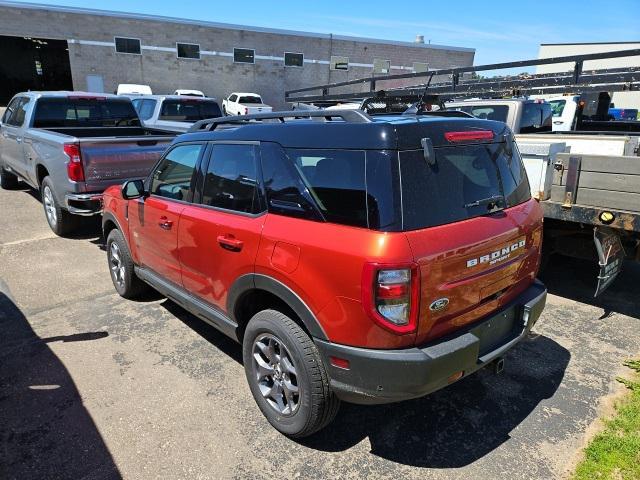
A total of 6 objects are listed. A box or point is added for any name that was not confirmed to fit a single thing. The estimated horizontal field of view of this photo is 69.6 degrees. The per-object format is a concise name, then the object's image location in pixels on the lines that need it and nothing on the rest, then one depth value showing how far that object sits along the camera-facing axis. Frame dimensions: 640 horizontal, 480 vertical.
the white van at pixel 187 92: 25.67
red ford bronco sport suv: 2.29
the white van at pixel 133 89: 24.41
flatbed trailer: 3.99
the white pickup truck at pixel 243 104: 25.17
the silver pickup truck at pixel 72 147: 5.90
